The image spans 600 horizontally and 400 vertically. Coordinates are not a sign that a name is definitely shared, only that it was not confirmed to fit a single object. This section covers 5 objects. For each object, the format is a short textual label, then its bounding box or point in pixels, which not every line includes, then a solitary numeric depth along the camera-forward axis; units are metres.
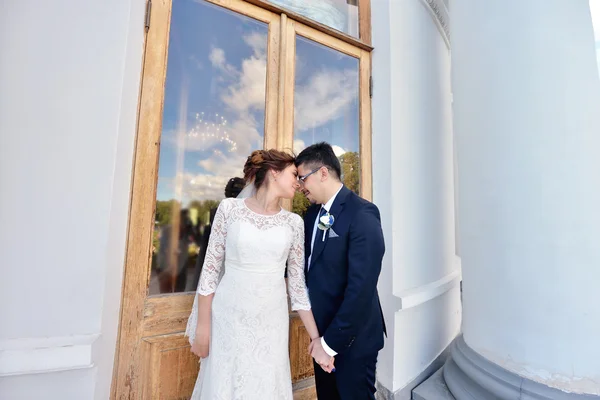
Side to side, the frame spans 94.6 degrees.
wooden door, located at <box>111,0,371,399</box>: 1.68
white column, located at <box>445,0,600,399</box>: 1.56
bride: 1.41
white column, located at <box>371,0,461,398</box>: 2.40
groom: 1.46
